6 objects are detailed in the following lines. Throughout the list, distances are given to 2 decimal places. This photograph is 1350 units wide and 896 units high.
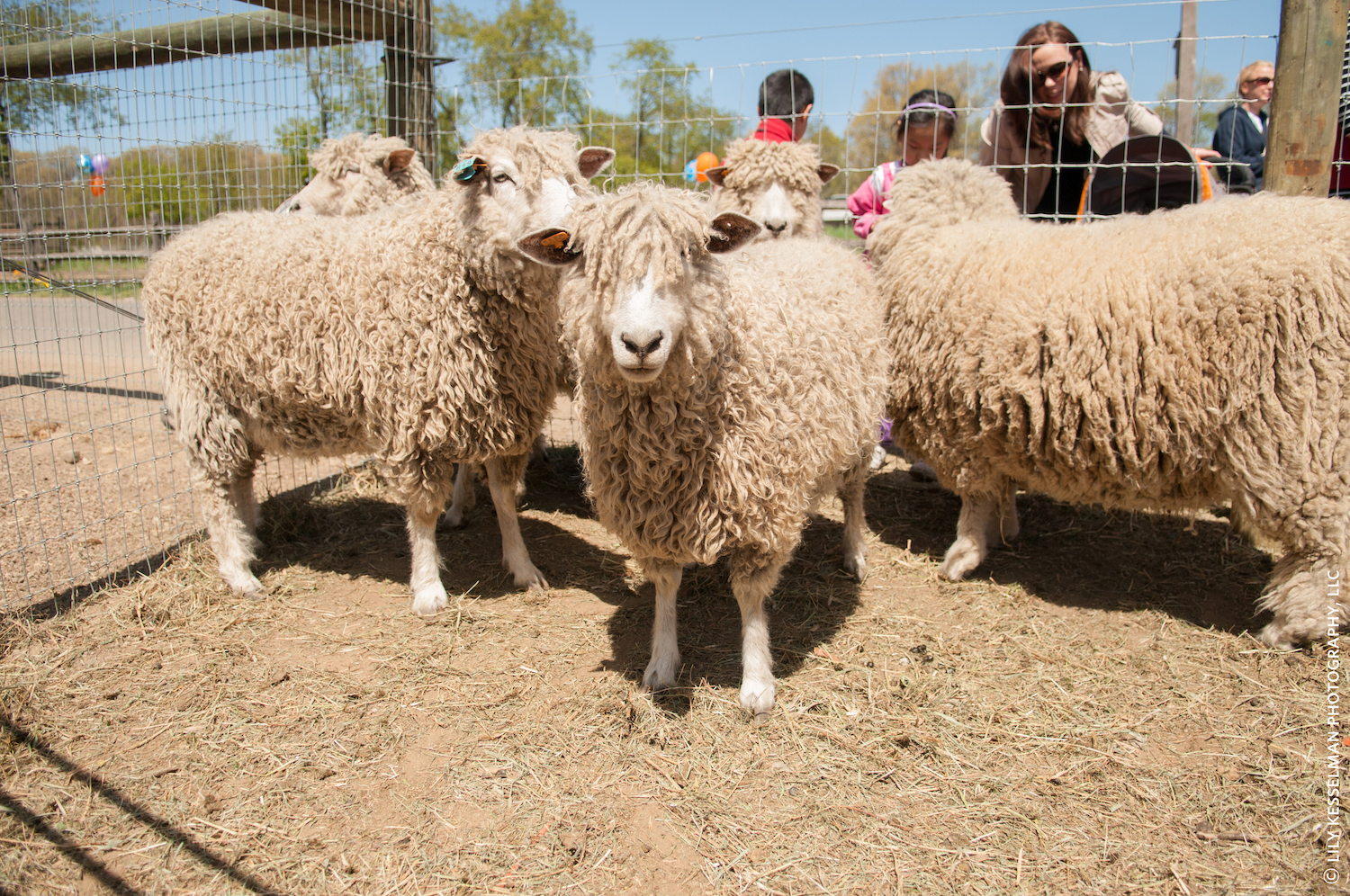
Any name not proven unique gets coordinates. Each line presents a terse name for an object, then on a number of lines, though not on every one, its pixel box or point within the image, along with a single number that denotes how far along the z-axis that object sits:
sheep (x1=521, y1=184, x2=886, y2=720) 2.66
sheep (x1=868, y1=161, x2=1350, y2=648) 3.31
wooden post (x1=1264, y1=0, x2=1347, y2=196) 4.02
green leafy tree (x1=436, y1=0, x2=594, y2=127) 28.09
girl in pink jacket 5.45
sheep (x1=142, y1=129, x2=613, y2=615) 3.91
